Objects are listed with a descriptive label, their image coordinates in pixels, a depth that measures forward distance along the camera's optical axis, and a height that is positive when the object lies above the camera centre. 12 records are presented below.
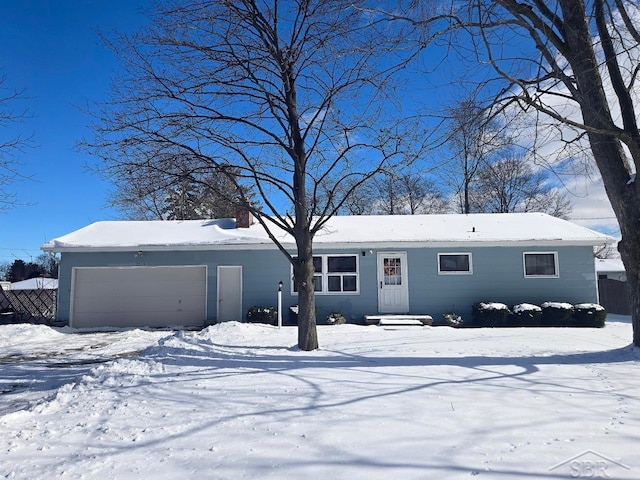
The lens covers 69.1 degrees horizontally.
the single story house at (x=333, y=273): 15.52 +0.40
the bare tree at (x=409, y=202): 32.56 +5.86
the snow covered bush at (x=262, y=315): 15.00 -0.98
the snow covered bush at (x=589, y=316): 14.67 -1.08
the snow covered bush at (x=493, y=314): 14.62 -0.99
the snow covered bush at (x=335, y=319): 14.99 -1.12
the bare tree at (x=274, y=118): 8.55 +3.18
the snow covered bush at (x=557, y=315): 14.66 -1.04
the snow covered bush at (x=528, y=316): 14.63 -1.06
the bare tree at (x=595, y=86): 7.67 +3.32
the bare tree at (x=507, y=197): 31.09 +5.80
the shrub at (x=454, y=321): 14.82 -1.21
